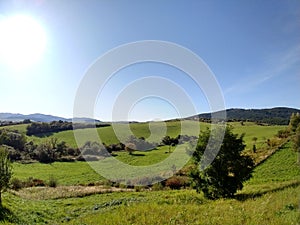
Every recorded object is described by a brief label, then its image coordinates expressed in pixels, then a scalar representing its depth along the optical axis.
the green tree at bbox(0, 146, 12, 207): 14.00
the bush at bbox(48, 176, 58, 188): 32.73
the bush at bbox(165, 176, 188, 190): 29.42
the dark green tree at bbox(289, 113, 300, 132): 46.84
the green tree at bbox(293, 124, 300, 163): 32.56
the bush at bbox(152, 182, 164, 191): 28.45
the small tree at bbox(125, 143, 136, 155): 50.60
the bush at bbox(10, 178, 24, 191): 27.73
